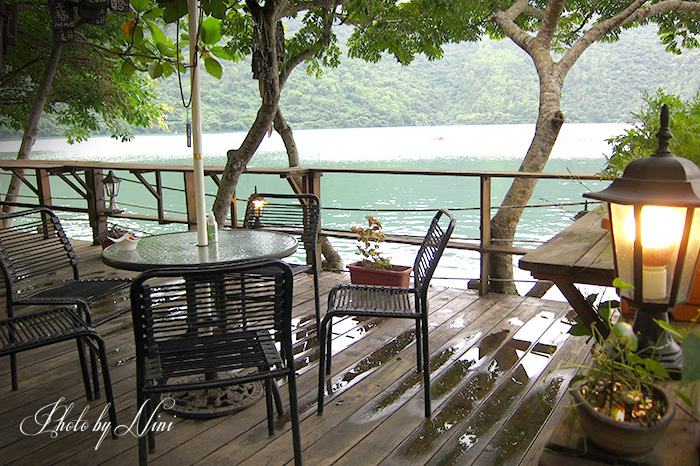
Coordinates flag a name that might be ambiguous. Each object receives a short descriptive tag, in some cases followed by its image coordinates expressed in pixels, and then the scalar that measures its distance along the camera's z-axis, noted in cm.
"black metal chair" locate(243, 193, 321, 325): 296
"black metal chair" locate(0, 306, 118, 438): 194
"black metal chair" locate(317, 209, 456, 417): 213
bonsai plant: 362
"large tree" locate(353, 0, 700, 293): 554
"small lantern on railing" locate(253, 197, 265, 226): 316
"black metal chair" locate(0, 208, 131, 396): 230
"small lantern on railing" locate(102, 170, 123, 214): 521
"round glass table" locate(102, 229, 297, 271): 210
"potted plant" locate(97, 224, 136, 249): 237
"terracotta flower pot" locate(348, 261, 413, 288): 361
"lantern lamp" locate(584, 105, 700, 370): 103
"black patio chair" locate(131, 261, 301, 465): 155
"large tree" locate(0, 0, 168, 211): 707
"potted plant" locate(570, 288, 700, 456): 89
